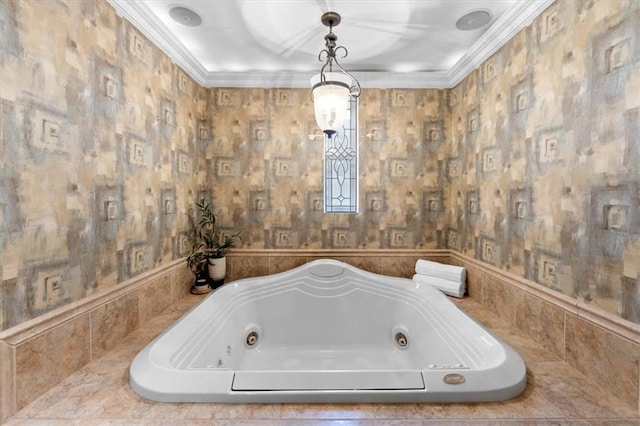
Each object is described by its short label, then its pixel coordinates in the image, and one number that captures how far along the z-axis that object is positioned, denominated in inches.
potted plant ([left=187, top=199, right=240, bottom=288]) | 89.5
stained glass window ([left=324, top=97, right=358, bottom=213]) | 98.3
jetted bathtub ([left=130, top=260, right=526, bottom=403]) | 38.7
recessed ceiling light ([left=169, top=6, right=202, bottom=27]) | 63.4
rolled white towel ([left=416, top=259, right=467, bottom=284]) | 81.7
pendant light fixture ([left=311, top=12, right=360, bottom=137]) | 62.2
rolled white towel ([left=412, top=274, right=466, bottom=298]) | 81.0
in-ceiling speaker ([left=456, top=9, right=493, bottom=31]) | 64.4
